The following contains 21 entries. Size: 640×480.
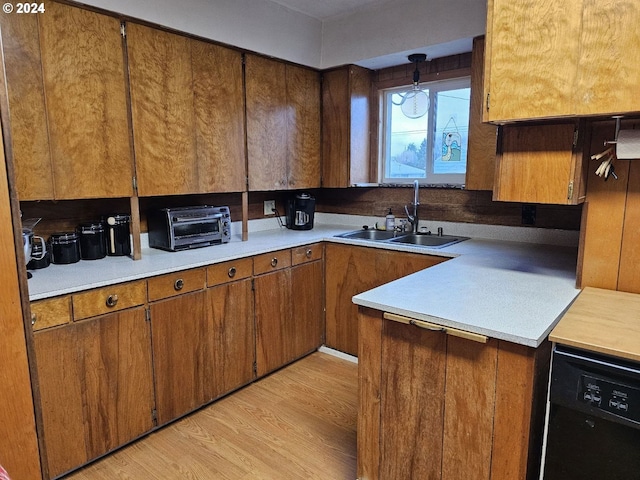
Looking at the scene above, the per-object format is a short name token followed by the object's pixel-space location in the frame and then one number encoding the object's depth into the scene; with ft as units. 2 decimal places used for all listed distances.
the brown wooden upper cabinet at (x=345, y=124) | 10.69
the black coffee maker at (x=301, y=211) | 11.12
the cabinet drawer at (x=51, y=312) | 5.63
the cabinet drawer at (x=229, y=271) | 7.79
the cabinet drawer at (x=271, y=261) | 8.64
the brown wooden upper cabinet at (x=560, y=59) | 4.37
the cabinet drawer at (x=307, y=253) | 9.43
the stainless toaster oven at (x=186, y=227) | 8.20
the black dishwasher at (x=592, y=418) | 3.87
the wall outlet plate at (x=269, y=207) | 11.34
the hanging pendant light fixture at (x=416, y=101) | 10.33
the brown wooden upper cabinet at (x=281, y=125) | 9.42
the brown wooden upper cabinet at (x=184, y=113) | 7.40
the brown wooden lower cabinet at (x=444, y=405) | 4.36
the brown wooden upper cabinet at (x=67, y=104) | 6.05
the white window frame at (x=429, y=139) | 10.14
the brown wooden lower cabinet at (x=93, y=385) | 5.89
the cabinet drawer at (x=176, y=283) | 6.94
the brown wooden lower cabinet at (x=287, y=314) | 8.88
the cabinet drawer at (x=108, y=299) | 6.05
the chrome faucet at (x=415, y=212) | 10.18
